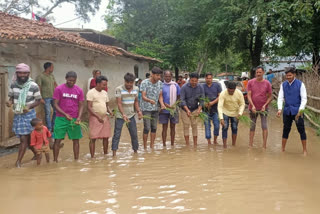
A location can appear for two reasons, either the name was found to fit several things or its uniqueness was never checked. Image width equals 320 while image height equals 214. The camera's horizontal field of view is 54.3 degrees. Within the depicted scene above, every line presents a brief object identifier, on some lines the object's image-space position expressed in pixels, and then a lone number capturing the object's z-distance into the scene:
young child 5.14
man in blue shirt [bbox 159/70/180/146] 6.54
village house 6.77
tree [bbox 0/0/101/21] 25.83
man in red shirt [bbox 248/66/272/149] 6.28
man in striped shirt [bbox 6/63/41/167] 4.98
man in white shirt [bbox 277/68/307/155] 5.74
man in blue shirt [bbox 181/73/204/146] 6.41
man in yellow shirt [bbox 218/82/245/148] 6.24
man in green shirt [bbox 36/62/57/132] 6.75
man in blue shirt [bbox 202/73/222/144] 6.59
